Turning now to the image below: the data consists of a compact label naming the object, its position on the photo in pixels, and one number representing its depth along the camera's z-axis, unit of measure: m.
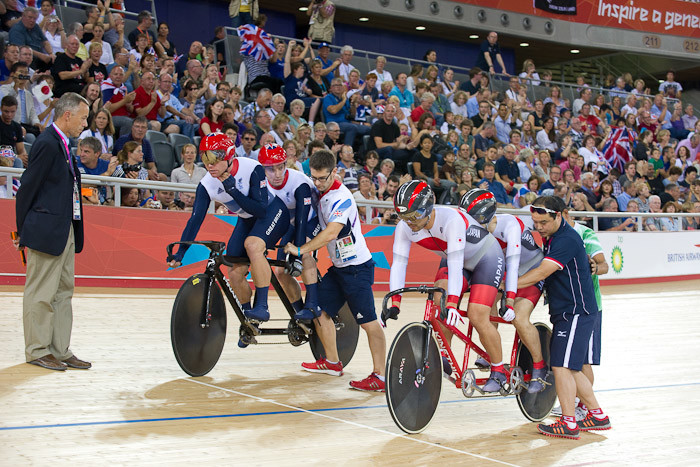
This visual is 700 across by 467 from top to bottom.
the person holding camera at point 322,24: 14.76
